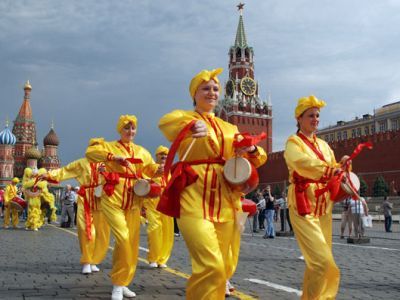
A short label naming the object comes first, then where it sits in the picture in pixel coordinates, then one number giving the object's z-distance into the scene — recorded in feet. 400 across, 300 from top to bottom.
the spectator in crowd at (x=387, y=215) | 69.56
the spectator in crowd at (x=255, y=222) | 65.13
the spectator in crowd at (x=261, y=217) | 67.58
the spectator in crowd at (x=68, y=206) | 68.29
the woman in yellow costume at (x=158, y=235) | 28.63
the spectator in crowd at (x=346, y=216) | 53.35
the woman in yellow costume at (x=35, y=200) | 60.34
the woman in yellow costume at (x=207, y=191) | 12.42
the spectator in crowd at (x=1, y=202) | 106.77
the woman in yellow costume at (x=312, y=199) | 14.97
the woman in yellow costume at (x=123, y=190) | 20.03
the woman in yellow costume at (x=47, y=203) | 65.97
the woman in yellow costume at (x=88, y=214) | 25.93
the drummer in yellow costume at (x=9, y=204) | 67.67
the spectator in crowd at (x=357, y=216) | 49.78
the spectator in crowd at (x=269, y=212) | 54.49
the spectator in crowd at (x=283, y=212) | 61.31
